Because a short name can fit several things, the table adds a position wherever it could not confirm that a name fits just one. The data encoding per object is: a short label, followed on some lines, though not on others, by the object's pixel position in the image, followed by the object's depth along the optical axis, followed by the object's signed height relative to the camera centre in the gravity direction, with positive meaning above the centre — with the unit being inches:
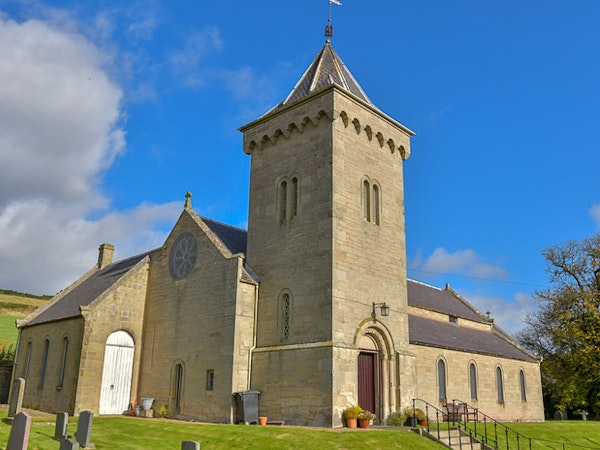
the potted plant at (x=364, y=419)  827.4 -37.8
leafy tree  1568.7 +173.6
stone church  900.6 +144.9
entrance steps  773.9 -61.4
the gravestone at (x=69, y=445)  484.7 -49.6
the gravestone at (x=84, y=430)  631.2 -47.6
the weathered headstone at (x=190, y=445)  403.9 -39.6
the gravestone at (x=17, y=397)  943.0 -20.4
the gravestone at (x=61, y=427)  676.1 -48.3
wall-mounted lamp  940.6 +135.5
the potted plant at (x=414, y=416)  895.0 -35.0
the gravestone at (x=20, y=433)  506.6 -42.1
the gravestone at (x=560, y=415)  1647.4 -51.8
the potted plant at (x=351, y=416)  821.9 -33.6
